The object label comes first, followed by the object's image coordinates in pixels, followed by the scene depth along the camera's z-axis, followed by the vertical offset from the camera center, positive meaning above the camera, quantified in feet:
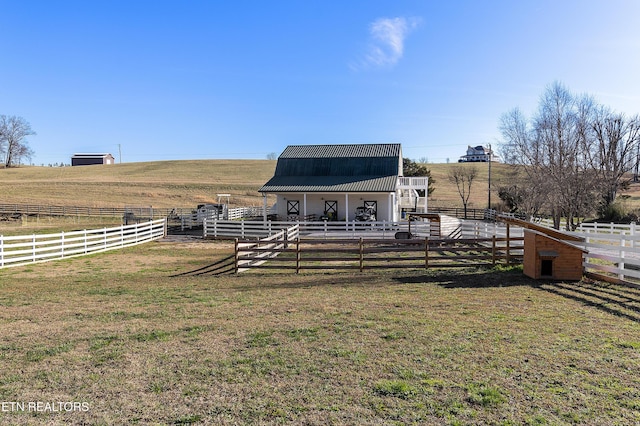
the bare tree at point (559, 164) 85.51 +10.35
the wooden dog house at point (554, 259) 33.58 -4.21
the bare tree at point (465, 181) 194.68 +15.33
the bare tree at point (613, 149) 127.44 +19.08
